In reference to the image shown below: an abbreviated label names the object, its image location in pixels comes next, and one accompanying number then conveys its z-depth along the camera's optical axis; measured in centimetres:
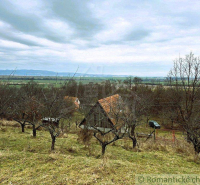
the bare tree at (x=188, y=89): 1041
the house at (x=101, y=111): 1340
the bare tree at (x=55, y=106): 645
